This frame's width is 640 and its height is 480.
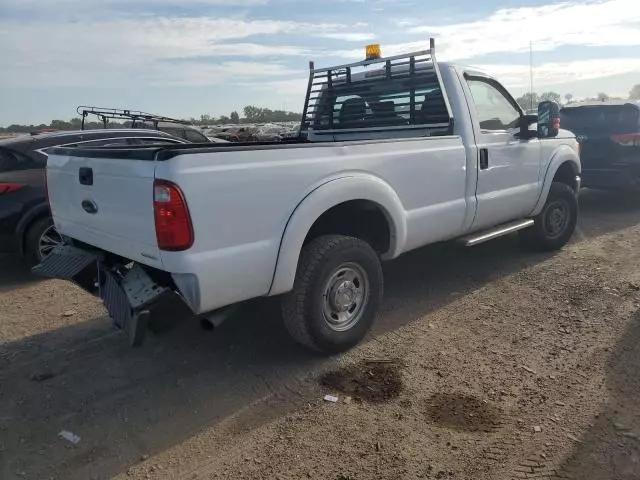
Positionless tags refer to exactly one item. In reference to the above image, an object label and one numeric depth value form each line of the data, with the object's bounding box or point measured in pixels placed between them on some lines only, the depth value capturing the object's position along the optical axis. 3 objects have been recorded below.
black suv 8.59
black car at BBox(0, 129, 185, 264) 5.89
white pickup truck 3.02
